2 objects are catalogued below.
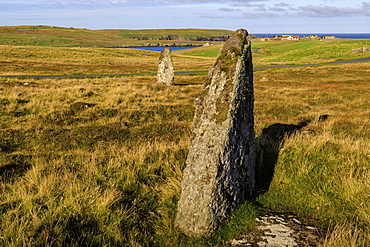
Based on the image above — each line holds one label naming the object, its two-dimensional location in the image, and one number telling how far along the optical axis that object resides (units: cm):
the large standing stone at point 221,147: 504
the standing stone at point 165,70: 3116
